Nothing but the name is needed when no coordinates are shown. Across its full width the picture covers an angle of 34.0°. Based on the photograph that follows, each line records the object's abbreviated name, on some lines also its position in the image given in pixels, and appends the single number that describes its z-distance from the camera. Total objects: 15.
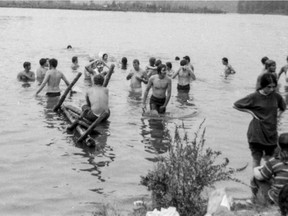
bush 6.29
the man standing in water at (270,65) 12.66
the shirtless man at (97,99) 12.01
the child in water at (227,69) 21.79
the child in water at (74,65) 22.80
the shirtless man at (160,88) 13.09
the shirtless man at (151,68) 17.02
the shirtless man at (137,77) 16.78
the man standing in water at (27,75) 19.17
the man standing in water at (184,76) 17.28
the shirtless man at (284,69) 17.92
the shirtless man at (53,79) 14.97
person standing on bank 7.29
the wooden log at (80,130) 10.79
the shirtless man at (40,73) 18.50
